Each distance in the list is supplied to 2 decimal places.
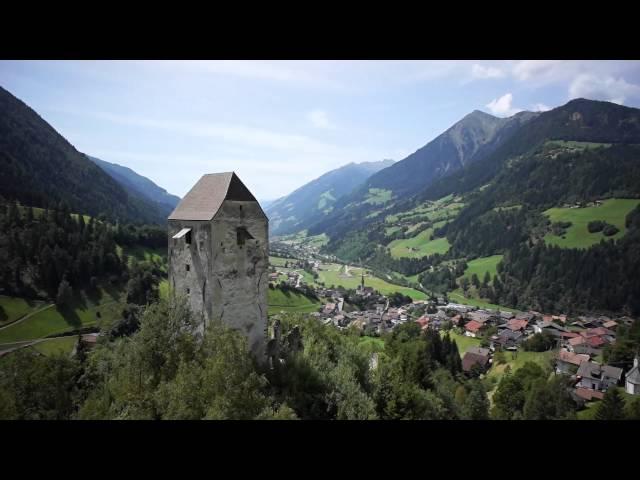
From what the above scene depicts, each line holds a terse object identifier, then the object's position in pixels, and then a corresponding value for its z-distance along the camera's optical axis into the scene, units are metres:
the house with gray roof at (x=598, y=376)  65.75
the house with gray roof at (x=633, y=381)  62.66
